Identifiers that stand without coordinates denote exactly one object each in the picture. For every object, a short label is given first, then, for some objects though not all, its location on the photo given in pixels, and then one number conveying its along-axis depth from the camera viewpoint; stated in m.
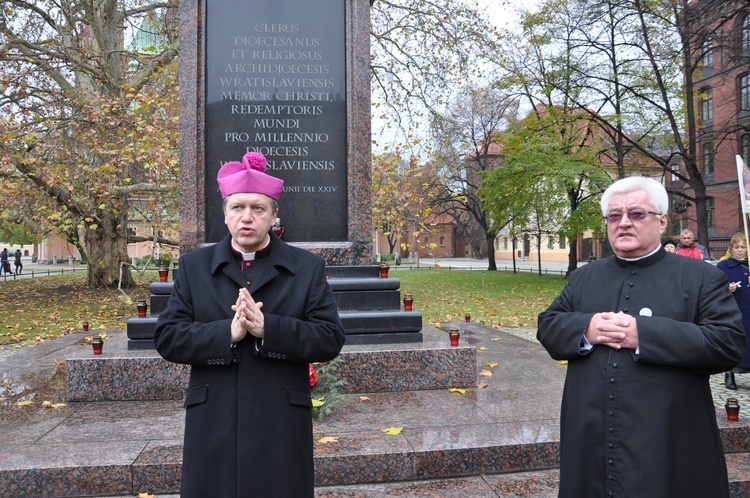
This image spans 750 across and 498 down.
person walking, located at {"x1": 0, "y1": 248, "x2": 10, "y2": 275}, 37.25
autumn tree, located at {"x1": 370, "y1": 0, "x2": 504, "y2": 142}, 17.16
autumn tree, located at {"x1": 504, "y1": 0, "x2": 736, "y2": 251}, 20.59
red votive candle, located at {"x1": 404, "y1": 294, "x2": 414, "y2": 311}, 6.36
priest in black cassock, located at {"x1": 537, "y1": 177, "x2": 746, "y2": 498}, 2.38
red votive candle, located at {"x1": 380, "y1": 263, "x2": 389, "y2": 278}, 6.56
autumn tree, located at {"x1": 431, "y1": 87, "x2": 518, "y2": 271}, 35.16
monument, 6.78
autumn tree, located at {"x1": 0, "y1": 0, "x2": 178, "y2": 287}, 14.50
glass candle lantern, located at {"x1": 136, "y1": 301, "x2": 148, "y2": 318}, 6.04
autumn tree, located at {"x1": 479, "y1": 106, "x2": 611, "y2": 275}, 23.23
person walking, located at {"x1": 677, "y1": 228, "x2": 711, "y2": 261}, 9.48
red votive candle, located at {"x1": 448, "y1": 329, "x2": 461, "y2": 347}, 5.72
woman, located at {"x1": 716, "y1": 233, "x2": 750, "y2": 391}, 7.00
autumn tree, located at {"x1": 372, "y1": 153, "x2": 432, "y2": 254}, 15.55
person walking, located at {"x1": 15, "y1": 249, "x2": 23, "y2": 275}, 40.65
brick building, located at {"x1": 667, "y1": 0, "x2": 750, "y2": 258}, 32.31
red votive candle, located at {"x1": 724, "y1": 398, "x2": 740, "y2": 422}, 4.63
